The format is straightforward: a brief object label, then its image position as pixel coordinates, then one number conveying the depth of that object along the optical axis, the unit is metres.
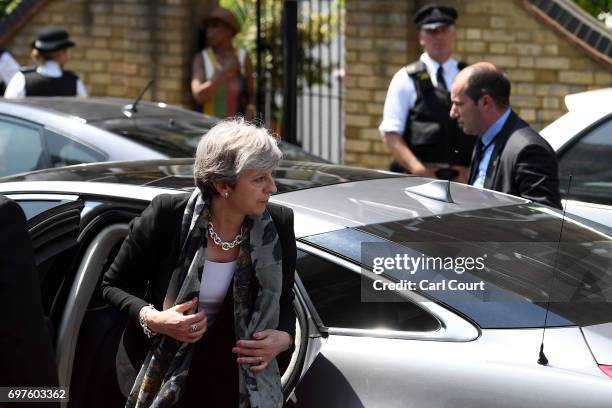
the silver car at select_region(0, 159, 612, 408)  3.14
